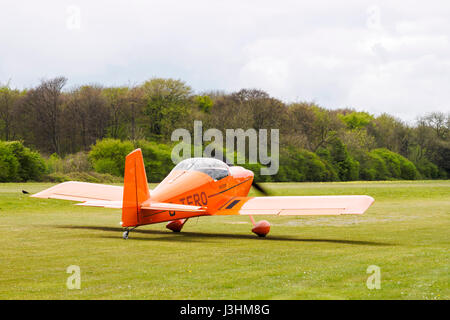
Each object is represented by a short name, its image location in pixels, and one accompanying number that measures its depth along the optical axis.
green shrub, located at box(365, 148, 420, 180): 70.19
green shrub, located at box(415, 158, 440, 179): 75.44
